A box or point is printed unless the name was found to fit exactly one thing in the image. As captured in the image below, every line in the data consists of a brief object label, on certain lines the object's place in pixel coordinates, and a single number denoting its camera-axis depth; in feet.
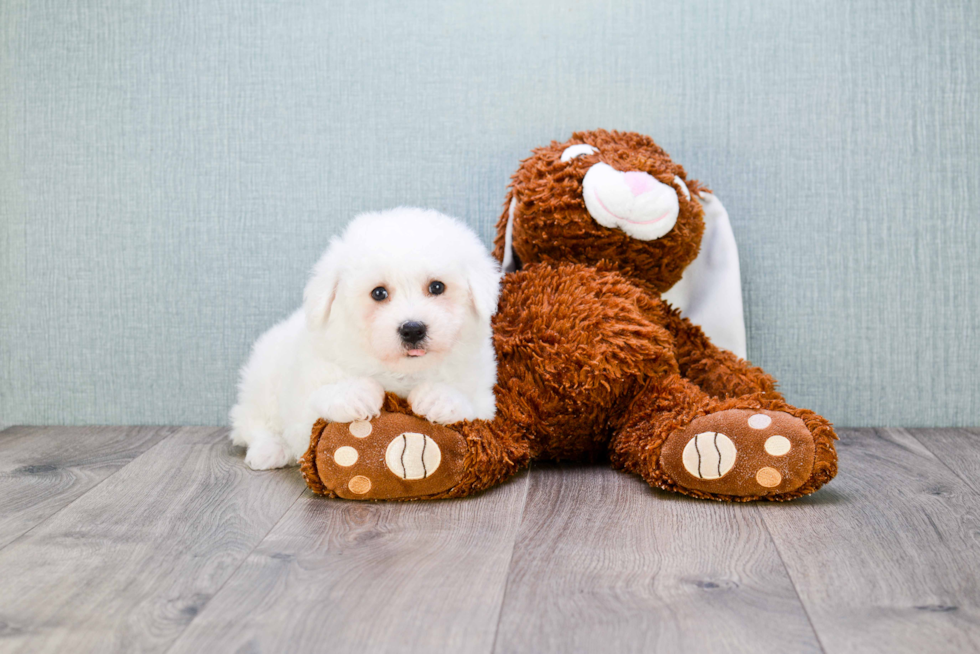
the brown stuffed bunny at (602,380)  4.35
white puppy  4.28
